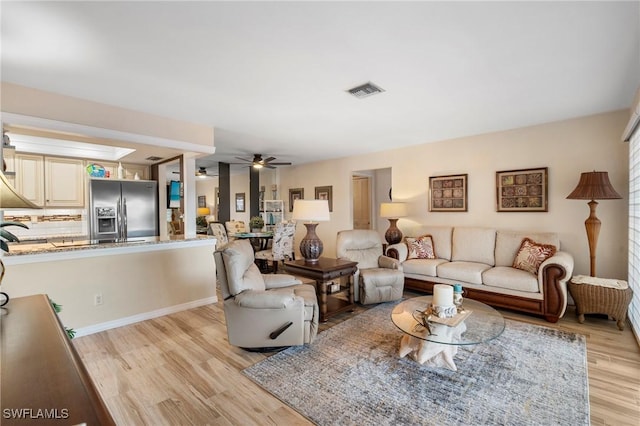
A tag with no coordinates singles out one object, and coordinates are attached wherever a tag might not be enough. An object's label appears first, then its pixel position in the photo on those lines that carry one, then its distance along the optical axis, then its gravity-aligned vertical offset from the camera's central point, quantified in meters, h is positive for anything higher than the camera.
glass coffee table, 2.22 -0.96
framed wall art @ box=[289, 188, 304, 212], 7.73 +0.40
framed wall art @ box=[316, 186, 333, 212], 6.99 +0.38
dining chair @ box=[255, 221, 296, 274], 5.56 -0.72
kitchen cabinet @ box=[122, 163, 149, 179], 5.10 +0.71
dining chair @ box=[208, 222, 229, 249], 6.07 -0.48
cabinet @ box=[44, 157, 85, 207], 4.35 +0.45
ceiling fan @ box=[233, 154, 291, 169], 5.72 +0.95
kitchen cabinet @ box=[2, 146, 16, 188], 2.71 +0.58
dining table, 6.23 -0.60
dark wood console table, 0.69 -0.48
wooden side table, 3.36 -0.79
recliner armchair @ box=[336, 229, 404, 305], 3.81 -0.82
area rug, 1.86 -1.29
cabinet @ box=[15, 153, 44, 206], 4.09 +0.50
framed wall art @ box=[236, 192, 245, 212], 9.40 +0.25
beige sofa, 3.29 -0.80
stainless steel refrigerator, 4.39 +0.03
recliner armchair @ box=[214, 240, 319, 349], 2.50 -0.88
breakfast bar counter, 2.88 -0.74
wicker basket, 3.05 -1.00
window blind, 2.95 -0.23
